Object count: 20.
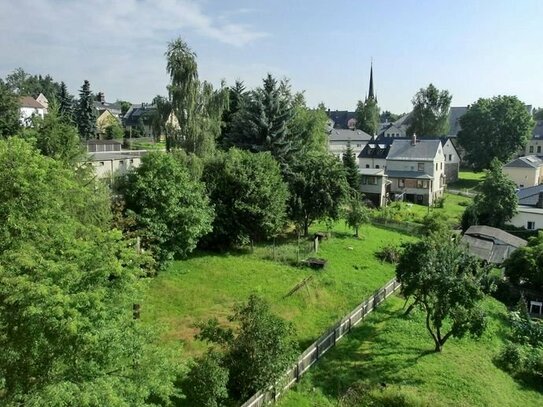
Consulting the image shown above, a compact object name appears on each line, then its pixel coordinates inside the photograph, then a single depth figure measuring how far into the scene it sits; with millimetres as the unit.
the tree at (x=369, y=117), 94600
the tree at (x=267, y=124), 38469
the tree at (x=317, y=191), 32688
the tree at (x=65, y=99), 67481
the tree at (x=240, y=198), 28672
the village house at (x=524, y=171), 58562
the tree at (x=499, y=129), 66188
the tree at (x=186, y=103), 32438
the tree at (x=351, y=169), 44344
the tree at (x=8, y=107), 38375
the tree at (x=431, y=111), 77375
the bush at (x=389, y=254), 30953
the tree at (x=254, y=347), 14031
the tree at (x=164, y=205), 23922
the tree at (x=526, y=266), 27859
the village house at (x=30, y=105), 80312
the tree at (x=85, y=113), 67375
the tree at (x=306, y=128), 40688
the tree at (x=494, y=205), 41562
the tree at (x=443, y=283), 18297
